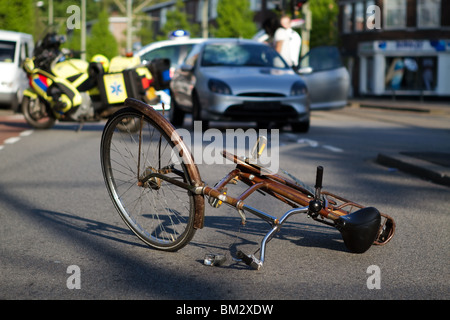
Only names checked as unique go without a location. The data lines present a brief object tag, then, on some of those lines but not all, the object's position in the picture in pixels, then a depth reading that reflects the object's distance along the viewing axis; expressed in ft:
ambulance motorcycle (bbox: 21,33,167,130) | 39.32
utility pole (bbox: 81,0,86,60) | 174.03
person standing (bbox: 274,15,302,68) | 55.98
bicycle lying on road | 14.29
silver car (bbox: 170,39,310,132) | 40.91
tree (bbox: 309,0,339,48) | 159.53
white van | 68.28
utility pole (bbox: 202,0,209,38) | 188.25
